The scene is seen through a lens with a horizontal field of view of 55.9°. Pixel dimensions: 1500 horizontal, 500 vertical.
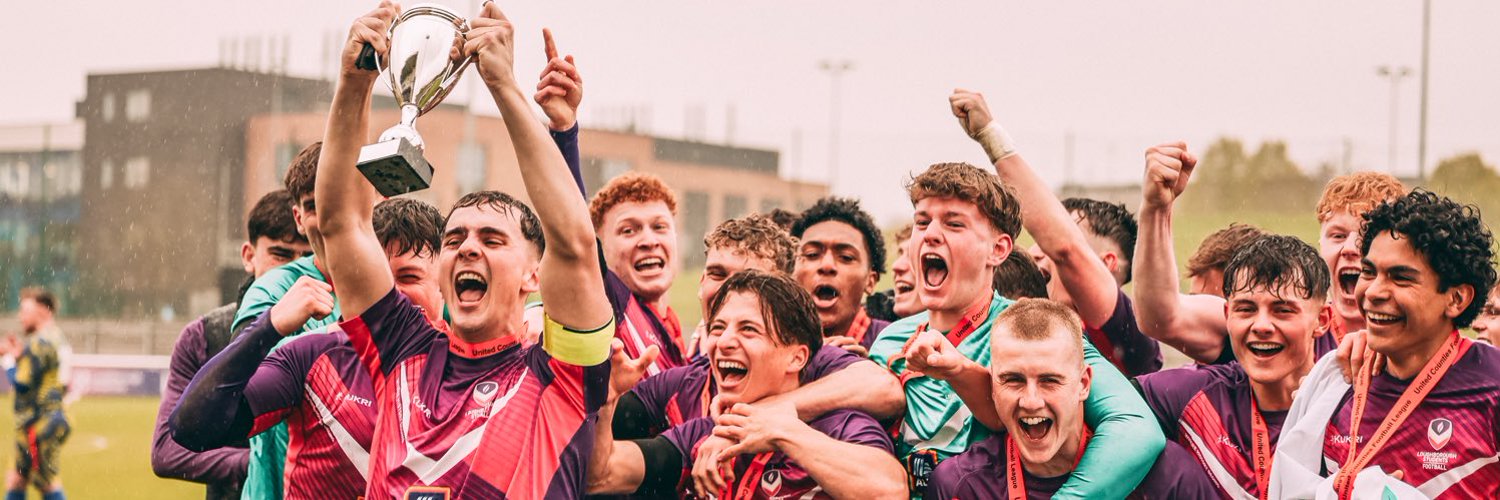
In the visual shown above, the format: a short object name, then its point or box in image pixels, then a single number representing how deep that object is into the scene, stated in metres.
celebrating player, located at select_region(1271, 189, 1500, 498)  3.69
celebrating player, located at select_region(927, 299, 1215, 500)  4.01
